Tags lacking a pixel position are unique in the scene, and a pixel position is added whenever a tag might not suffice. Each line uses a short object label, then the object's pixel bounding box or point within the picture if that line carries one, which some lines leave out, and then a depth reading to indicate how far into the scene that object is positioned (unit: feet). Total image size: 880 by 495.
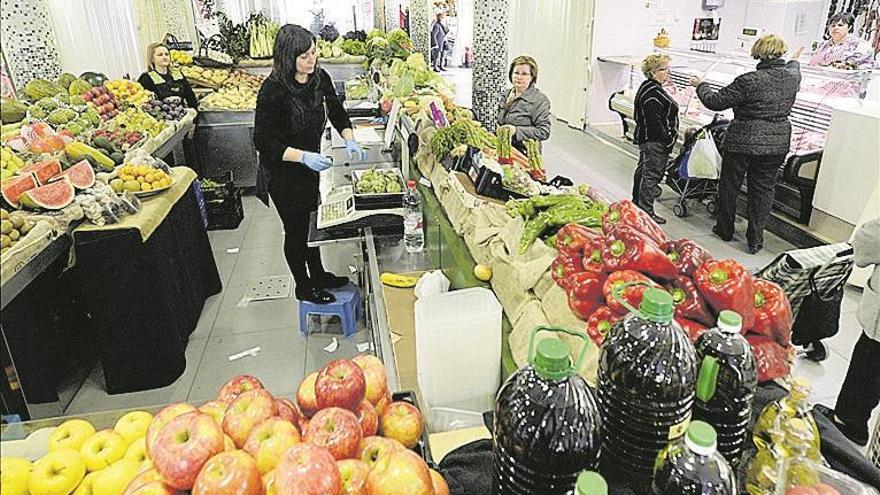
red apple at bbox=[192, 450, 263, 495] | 3.19
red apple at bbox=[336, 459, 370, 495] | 3.43
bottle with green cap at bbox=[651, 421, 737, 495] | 2.91
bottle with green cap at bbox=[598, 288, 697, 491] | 3.44
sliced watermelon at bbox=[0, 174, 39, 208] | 8.96
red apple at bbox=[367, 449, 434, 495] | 3.32
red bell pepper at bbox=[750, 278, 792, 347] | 4.87
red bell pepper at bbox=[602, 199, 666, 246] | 5.69
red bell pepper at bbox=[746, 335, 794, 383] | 4.89
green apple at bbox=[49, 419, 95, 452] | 3.90
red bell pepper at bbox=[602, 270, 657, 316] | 4.78
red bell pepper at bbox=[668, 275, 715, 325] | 4.83
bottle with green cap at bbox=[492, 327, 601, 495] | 3.22
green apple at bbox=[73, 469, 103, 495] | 3.63
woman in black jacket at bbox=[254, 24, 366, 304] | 11.30
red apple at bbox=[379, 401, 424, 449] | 4.22
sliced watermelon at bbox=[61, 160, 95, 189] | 11.45
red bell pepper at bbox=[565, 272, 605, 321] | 5.53
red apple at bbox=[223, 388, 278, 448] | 3.83
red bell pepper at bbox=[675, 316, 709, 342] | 4.69
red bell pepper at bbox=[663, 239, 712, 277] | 5.15
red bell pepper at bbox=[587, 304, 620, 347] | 5.19
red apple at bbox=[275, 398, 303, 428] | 4.07
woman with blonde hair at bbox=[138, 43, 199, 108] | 20.42
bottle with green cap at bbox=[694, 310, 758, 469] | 3.66
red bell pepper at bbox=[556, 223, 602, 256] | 5.99
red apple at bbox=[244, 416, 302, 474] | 3.54
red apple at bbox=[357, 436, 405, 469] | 3.77
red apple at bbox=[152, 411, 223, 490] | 3.34
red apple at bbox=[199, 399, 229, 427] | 4.11
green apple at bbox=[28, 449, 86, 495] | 3.57
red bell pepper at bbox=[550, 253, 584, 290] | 5.91
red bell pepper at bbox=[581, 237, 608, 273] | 5.59
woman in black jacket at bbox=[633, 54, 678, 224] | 17.80
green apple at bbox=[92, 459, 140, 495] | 3.57
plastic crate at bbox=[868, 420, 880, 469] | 7.54
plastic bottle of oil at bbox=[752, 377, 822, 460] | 3.65
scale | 11.27
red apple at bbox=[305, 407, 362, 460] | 3.63
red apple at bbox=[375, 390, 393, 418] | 4.46
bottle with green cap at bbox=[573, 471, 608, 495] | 2.69
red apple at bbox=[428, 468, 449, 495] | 3.72
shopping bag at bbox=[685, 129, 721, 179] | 18.69
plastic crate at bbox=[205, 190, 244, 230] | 19.92
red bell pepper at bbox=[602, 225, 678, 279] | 5.14
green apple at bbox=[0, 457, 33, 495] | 3.38
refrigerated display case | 16.96
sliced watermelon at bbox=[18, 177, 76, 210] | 10.26
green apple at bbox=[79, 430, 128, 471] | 3.78
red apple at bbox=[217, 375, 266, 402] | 4.42
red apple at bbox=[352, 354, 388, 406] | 4.48
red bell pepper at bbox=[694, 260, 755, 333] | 4.62
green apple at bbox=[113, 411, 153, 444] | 4.04
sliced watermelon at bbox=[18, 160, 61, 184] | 10.67
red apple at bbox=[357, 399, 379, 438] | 4.13
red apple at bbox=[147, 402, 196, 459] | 3.66
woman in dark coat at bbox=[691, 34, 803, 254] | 15.72
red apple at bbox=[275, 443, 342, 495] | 3.15
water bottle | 11.19
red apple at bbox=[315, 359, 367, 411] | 4.00
